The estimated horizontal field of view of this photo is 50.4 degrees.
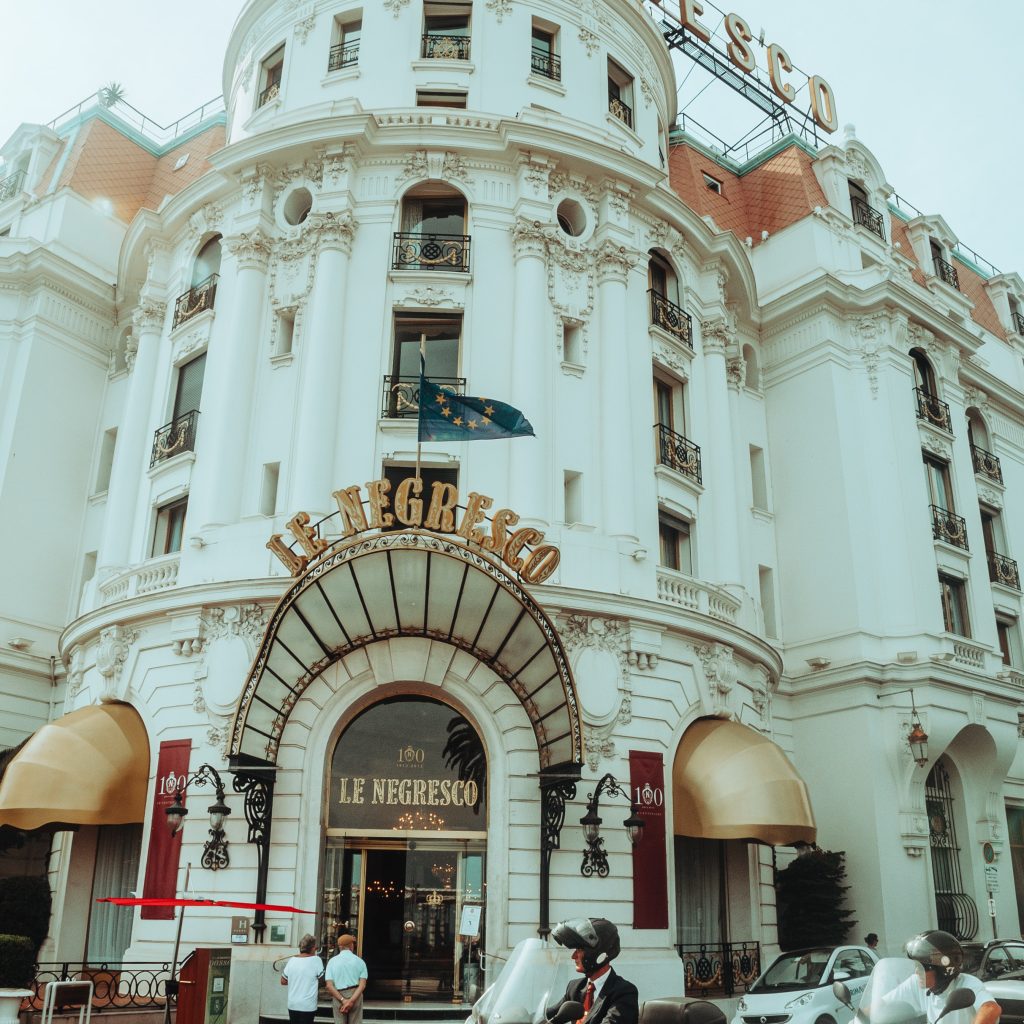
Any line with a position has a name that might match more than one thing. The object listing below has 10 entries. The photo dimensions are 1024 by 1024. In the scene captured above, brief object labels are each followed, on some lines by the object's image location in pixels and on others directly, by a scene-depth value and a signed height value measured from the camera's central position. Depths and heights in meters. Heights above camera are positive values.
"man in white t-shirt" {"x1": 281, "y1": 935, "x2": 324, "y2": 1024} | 14.98 -1.06
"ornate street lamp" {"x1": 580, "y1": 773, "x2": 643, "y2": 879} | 19.48 +1.24
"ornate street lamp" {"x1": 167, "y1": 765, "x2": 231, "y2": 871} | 19.14 +1.32
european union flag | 20.56 +8.74
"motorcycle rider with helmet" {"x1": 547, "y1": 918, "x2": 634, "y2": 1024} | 6.96 -0.38
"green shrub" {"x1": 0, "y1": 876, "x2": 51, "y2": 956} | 20.44 -0.14
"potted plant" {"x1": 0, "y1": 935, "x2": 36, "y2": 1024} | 16.58 -0.91
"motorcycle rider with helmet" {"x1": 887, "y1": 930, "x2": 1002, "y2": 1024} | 7.28 -0.37
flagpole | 20.53 +9.29
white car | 16.38 -1.07
